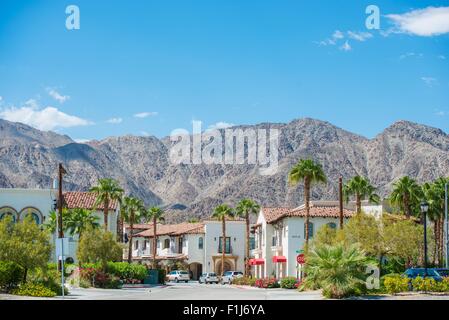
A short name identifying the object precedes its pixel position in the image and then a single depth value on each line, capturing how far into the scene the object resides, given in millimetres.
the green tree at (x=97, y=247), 59812
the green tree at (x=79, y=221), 71738
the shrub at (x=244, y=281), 70006
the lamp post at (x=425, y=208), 41881
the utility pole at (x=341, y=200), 56269
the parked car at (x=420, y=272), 44938
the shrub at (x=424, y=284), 38906
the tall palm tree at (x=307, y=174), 63750
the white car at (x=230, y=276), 81500
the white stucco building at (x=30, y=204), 78500
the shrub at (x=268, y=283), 62334
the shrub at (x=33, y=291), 36656
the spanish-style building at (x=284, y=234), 72875
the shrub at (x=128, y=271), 63041
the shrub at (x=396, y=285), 38688
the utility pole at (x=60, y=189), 47066
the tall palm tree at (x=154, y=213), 100531
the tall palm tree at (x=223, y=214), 92912
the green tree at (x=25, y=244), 38438
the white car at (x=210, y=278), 85712
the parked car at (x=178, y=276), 92631
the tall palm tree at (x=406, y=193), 71375
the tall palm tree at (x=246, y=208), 91125
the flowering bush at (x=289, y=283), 59156
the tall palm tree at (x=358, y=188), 73188
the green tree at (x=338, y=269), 37656
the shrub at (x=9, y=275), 37219
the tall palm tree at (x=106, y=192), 76562
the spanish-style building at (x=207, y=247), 101500
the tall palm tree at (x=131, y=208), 97475
